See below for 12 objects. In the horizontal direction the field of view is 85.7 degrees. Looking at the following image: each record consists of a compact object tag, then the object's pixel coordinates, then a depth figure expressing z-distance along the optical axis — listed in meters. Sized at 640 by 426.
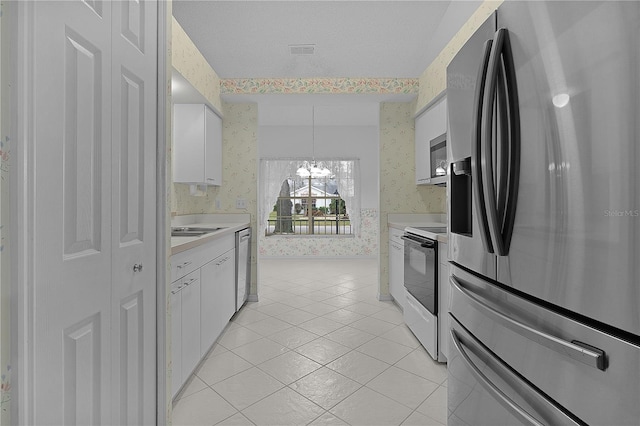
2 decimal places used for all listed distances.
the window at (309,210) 7.31
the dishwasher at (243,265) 3.37
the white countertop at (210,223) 2.12
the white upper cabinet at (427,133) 3.14
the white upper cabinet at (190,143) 3.31
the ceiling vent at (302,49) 3.09
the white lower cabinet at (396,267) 3.43
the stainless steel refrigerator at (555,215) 0.62
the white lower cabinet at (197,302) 1.85
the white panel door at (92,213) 0.80
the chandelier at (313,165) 6.18
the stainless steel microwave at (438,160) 3.05
